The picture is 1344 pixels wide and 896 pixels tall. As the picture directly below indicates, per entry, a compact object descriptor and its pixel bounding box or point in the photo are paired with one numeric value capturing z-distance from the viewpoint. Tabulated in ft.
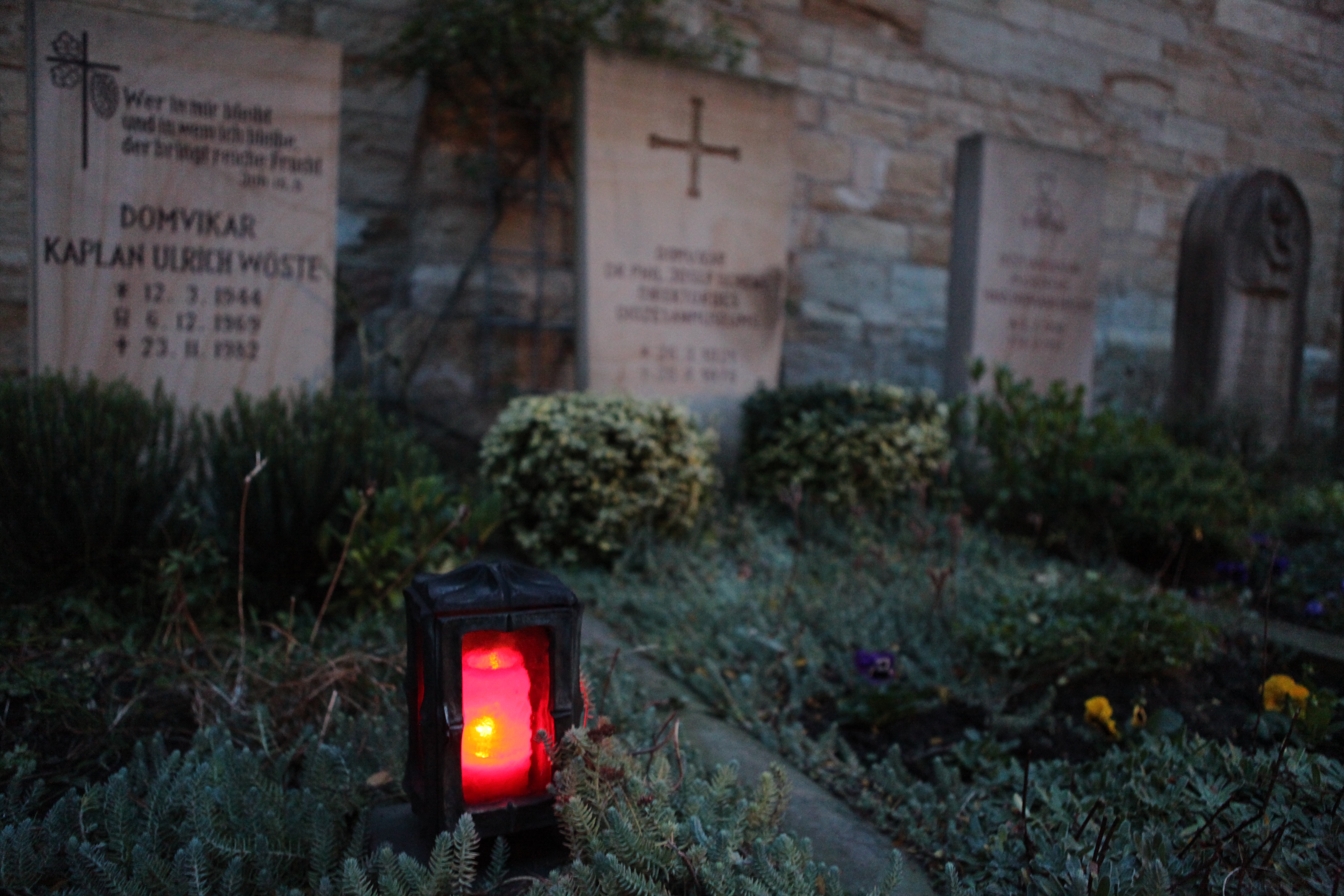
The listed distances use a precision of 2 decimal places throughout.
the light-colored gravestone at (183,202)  10.41
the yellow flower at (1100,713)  5.89
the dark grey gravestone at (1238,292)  17.22
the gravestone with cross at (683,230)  13.91
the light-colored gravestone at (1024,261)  16.76
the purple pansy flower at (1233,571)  10.18
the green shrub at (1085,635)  6.96
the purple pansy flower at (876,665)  6.75
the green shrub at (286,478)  8.01
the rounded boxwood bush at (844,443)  13.21
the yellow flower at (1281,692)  5.59
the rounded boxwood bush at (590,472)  10.86
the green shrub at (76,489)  7.06
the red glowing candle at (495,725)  4.14
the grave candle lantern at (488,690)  3.97
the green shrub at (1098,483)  10.97
